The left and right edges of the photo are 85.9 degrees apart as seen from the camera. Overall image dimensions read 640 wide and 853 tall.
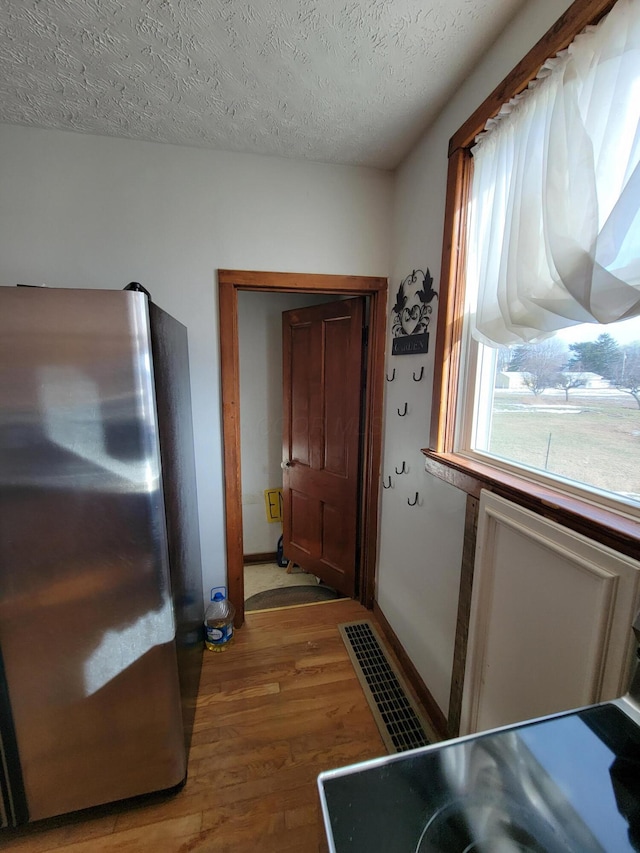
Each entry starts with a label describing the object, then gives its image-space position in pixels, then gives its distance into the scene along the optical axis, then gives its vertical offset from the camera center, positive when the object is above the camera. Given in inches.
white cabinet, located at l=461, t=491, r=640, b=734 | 27.2 -22.9
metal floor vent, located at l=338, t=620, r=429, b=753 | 56.4 -59.1
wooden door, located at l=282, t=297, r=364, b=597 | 86.1 -17.4
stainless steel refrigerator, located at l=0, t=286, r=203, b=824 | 37.7 -21.7
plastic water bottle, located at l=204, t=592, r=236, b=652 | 75.3 -55.4
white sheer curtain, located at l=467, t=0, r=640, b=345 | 26.8 +16.5
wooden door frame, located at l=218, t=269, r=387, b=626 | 71.9 -3.1
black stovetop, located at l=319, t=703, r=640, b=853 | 18.8 -25.2
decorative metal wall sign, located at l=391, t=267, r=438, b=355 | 60.8 +11.2
